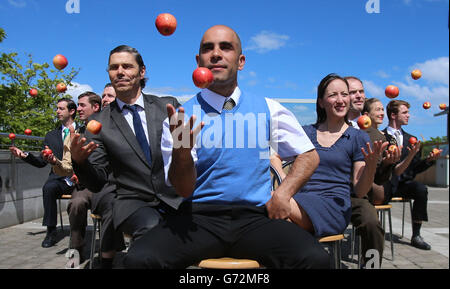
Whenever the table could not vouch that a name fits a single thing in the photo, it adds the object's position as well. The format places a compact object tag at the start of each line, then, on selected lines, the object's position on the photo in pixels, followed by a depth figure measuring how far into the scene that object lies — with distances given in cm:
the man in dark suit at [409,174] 574
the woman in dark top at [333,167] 276
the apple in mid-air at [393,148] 305
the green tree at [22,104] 1327
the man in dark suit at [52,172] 574
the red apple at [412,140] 584
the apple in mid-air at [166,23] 260
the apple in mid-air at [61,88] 419
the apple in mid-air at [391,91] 435
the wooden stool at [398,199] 596
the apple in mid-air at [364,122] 372
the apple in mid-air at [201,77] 215
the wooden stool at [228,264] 224
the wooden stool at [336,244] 279
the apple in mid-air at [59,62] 357
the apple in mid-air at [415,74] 500
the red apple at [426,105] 580
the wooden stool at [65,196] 560
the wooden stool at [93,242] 421
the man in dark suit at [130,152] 283
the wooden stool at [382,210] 458
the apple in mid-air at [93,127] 297
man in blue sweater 218
